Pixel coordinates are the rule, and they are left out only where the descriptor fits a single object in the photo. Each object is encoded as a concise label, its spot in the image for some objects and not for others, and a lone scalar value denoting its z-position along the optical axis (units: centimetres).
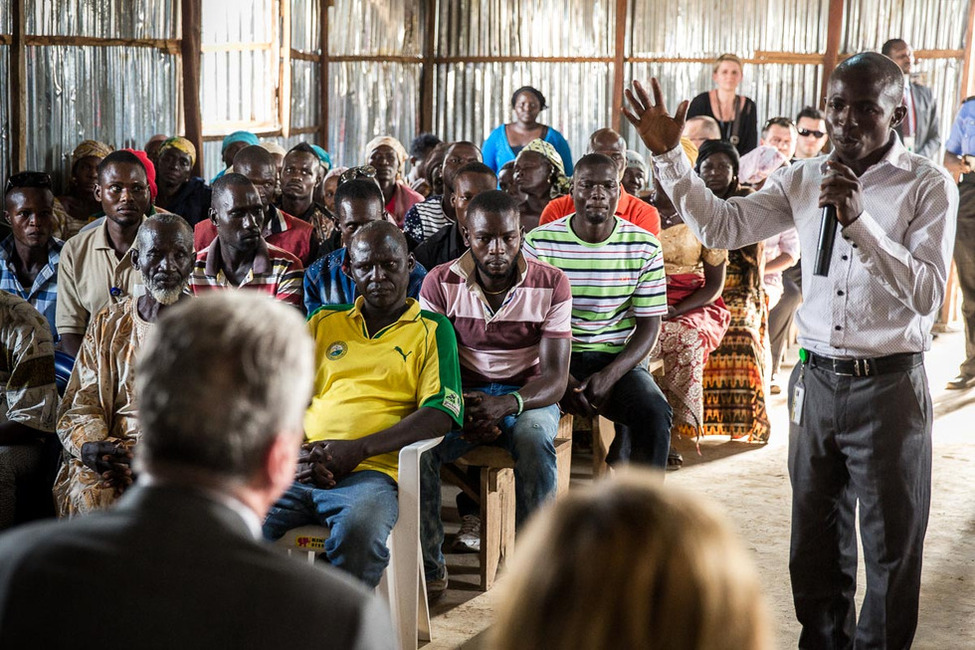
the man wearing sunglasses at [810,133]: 858
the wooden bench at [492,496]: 384
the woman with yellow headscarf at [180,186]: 603
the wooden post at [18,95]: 600
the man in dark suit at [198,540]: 114
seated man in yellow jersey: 315
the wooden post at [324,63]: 923
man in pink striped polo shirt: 374
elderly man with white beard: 342
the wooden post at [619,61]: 1030
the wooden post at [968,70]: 909
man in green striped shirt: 441
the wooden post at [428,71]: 1083
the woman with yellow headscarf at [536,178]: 568
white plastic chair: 329
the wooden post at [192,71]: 729
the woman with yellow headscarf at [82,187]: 582
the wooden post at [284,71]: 868
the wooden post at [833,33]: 974
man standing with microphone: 267
